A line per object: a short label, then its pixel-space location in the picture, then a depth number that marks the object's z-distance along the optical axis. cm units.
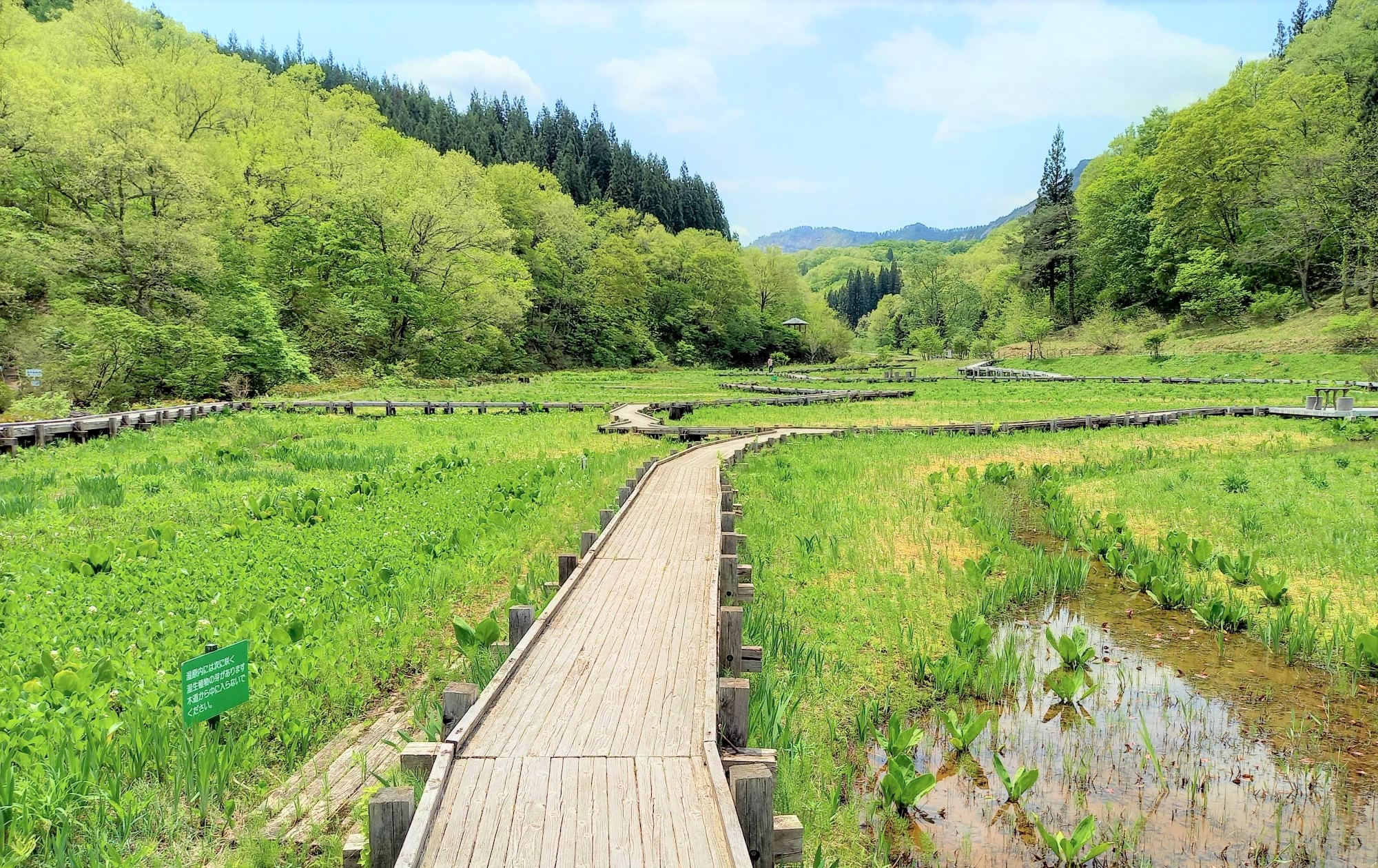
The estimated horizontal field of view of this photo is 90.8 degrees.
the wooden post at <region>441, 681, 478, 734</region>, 416
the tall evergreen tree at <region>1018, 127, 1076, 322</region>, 7344
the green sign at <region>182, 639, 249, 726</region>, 429
